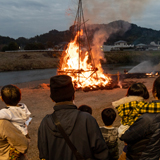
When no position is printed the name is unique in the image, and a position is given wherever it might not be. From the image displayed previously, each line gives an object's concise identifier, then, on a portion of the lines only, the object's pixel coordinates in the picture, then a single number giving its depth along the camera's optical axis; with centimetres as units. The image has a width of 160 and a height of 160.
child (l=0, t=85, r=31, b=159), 213
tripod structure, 1152
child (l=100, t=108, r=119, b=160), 264
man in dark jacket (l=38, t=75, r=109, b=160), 158
